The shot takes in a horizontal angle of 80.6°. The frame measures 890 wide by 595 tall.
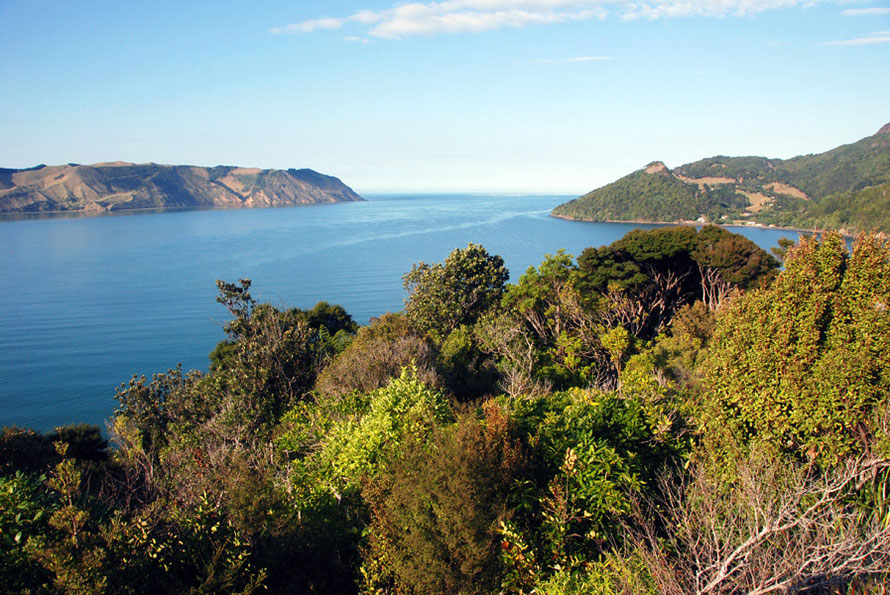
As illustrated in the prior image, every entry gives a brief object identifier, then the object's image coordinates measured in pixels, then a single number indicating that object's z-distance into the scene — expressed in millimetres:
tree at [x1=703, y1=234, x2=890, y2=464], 7555
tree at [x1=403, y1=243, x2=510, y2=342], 27344
